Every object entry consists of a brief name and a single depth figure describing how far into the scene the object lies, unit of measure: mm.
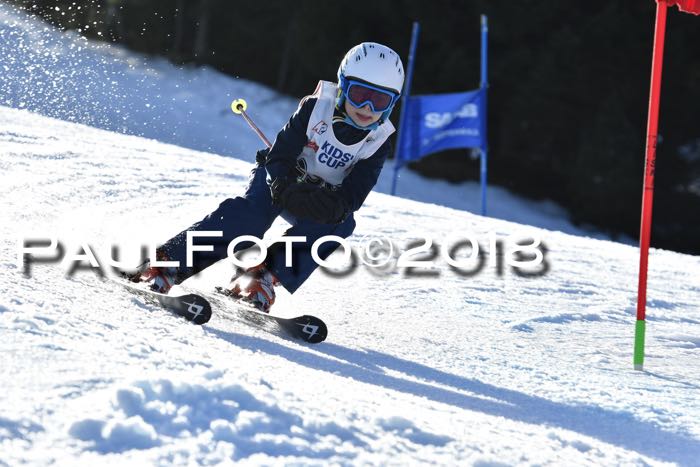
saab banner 28406
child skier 8141
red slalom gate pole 8398
